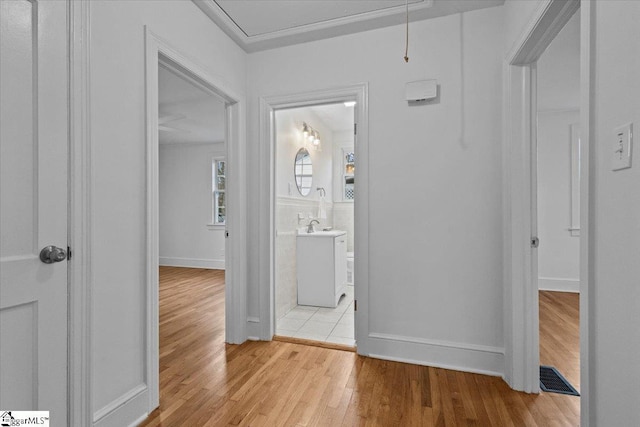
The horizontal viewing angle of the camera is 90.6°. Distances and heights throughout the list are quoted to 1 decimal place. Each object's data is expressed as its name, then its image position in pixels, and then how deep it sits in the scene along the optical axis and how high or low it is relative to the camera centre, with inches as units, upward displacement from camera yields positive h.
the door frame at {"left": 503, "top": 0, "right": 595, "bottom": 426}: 76.4 -1.2
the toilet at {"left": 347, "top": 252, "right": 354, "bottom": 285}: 180.5 -32.7
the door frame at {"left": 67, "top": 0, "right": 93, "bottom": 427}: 53.6 -1.0
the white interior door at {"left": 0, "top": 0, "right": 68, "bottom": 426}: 45.4 +1.2
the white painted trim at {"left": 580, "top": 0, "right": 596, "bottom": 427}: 40.4 +1.7
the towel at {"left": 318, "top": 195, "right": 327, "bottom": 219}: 181.8 +1.7
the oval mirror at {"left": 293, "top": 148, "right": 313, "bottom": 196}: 155.9 +20.8
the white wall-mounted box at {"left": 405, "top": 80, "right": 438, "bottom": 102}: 89.1 +34.7
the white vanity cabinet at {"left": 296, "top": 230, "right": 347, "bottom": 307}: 142.3 -25.7
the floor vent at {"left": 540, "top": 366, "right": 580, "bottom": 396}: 76.2 -42.8
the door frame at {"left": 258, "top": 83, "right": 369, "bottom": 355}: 96.3 +4.3
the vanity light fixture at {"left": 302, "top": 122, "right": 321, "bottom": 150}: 161.6 +41.5
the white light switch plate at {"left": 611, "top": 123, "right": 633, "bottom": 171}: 33.9 +7.3
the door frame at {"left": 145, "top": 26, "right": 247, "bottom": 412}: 68.8 +4.6
